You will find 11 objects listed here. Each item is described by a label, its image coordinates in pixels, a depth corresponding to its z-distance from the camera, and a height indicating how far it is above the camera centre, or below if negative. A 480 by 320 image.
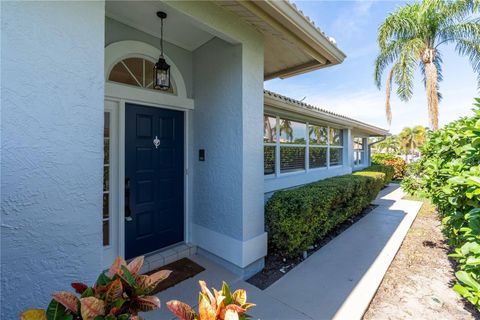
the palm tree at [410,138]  34.34 +3.44
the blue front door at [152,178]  3.59 -0.31
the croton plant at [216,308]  1.19 -0.81
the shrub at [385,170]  11.37 -0.52
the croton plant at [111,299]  1.13 -0.75
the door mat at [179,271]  3.26 -1.76
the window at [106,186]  3.40 -0.39
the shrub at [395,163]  16.66 -0.23
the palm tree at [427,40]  9.95 +5.69
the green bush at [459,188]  1.88 -0.38
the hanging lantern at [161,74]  3.50 +1.34
